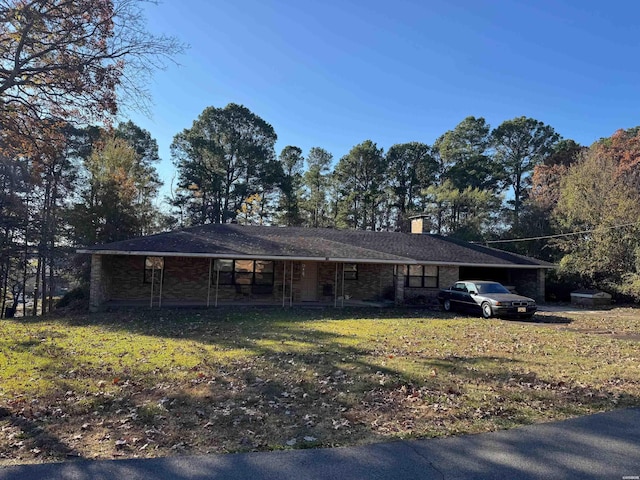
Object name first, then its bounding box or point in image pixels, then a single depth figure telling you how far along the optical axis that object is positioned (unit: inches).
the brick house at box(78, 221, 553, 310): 673.6
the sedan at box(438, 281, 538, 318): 591.8
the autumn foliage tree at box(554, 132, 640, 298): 848.3
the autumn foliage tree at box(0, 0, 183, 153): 307.6
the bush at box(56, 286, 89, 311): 800.0
